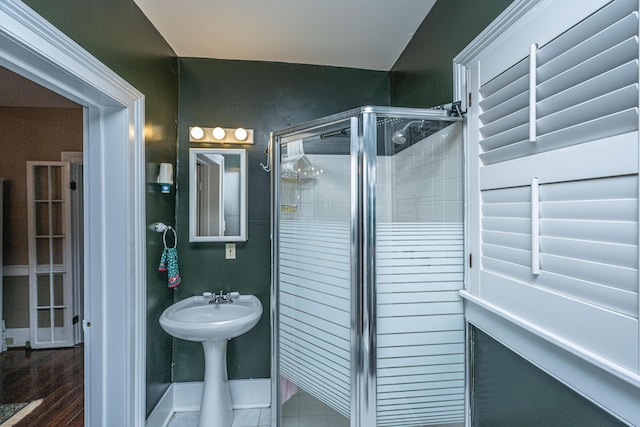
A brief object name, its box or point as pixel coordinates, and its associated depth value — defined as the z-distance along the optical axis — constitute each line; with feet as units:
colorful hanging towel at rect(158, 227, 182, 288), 6.20
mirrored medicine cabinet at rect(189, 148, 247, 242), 6.85
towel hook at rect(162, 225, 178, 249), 6.31
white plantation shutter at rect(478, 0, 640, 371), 2.20
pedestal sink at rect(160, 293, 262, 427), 5.36
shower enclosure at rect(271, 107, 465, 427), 4.21
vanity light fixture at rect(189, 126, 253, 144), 6.84
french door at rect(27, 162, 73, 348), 9.82
